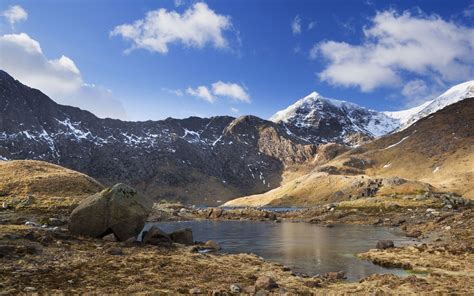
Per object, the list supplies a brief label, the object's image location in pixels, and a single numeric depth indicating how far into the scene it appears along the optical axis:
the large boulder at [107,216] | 47.69
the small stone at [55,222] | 63.69
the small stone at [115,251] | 36.02
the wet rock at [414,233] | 67.22
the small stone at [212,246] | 52.19
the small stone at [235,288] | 24.41
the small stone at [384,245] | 49.95
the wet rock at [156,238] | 46.97
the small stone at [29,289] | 20.99
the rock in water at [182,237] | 52.25
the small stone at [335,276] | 31.58
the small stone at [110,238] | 46.65
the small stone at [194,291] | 23.19
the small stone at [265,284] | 25.17
